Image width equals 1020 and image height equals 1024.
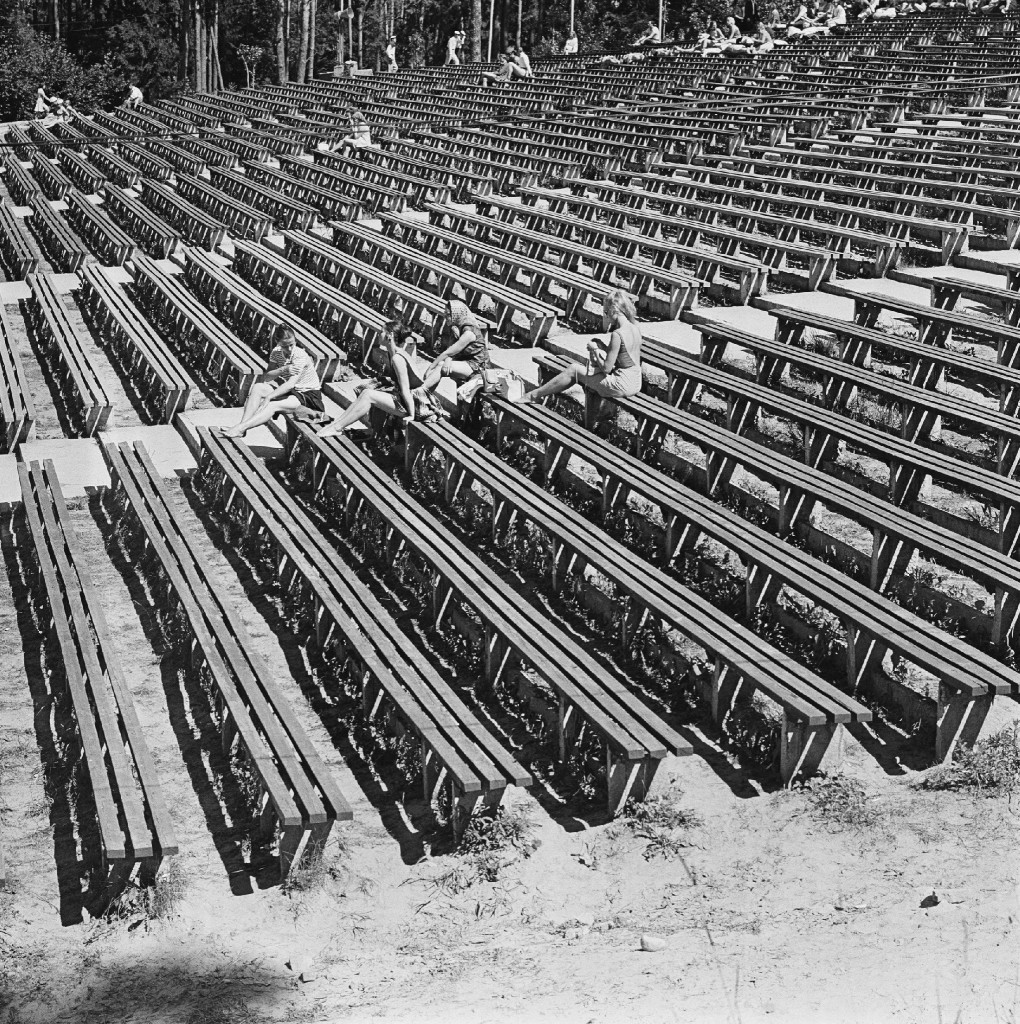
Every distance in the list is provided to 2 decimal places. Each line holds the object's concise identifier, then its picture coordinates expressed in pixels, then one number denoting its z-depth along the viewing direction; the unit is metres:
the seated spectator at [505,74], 36.75
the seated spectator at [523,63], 37.38
